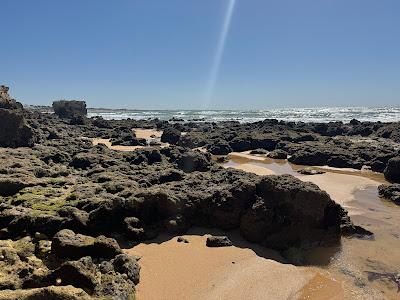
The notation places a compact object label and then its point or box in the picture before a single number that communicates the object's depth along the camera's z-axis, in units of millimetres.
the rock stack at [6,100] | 40434
